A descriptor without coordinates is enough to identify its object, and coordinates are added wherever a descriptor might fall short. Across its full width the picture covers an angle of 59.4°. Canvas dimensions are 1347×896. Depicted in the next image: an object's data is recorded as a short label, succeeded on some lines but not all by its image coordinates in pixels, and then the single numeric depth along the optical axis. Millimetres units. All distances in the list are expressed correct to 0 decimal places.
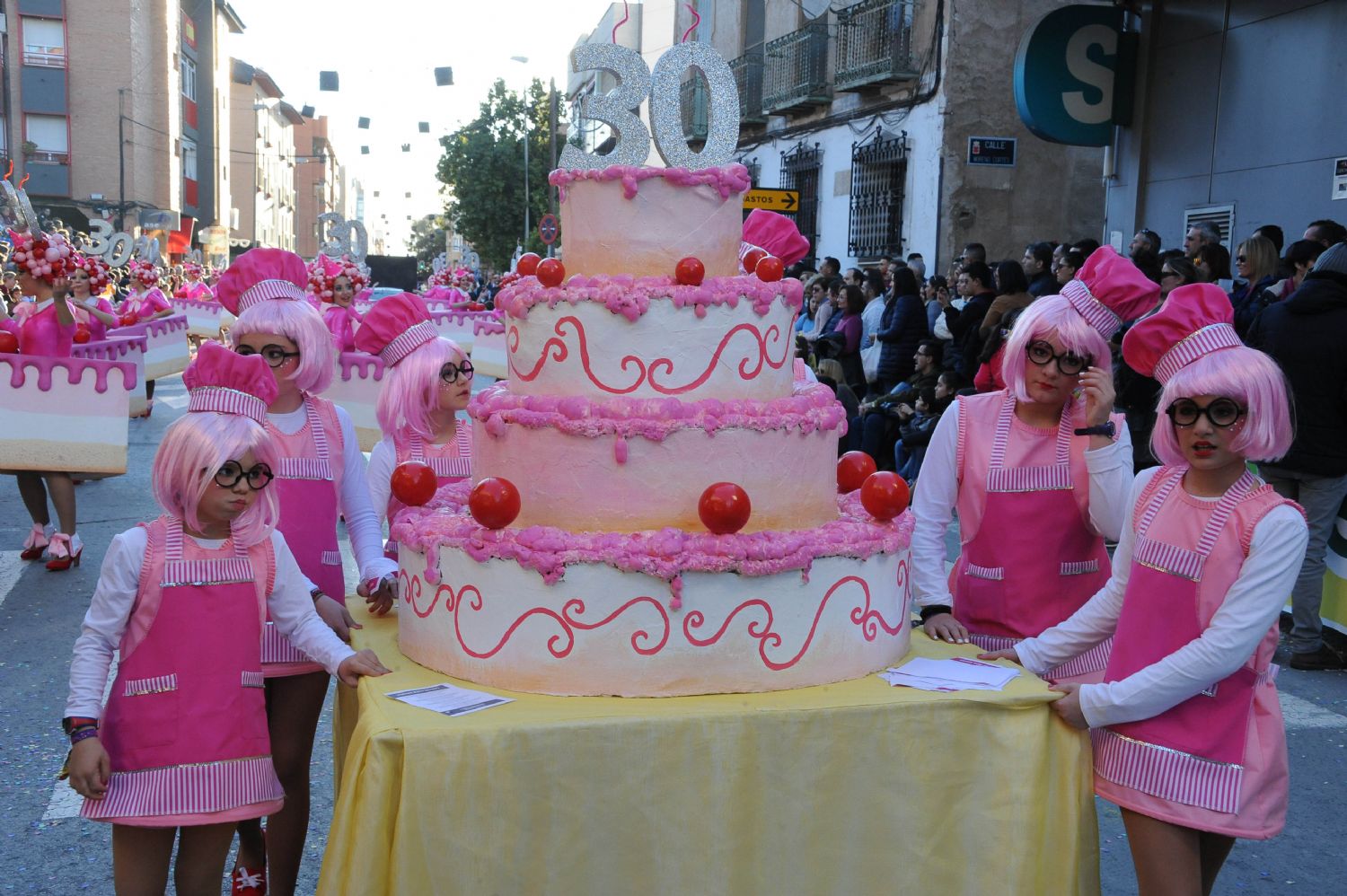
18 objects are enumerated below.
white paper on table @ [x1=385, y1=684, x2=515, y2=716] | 2812
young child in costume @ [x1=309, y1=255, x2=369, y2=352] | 11609
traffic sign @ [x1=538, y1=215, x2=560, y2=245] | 16953
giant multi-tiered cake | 2953
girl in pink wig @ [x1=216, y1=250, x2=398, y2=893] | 3451
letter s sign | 12078
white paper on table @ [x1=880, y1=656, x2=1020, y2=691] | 3053
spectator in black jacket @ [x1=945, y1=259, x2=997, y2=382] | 9961
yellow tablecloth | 2662
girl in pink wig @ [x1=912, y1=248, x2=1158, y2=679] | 3348
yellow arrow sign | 14094
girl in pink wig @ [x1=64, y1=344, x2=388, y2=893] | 2814
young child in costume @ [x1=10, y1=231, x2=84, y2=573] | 8047
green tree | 46156
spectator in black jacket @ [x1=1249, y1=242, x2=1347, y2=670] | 6258
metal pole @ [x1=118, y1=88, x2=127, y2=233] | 42938
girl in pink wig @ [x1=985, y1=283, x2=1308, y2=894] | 2691
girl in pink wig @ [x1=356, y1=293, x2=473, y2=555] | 3988
